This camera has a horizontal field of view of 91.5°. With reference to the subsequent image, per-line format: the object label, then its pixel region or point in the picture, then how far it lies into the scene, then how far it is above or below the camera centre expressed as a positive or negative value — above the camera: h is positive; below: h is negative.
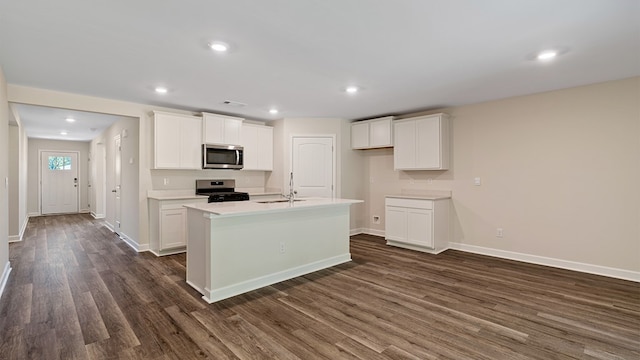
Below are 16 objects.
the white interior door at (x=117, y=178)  6.11 +0.01
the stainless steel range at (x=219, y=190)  5.10 -0.22
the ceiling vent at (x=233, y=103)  4.77 +1.18
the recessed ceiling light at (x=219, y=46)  2.68 +1.16
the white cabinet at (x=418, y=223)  4.85 -0.75
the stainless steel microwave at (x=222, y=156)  5.28 +0.38
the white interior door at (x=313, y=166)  6.12 +0.23
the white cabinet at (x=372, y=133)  5.72 +0.85
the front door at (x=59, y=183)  9.27 -0.14
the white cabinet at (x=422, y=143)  5.05 +0.58
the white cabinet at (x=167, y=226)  4.68 -0.73
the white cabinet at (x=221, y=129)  5.26 +0.86
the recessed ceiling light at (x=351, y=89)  4.02 +1.17
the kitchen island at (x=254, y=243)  3.09 -0.73
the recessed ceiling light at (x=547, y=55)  2.87 +1.15
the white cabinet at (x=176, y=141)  4.84 +0.60
